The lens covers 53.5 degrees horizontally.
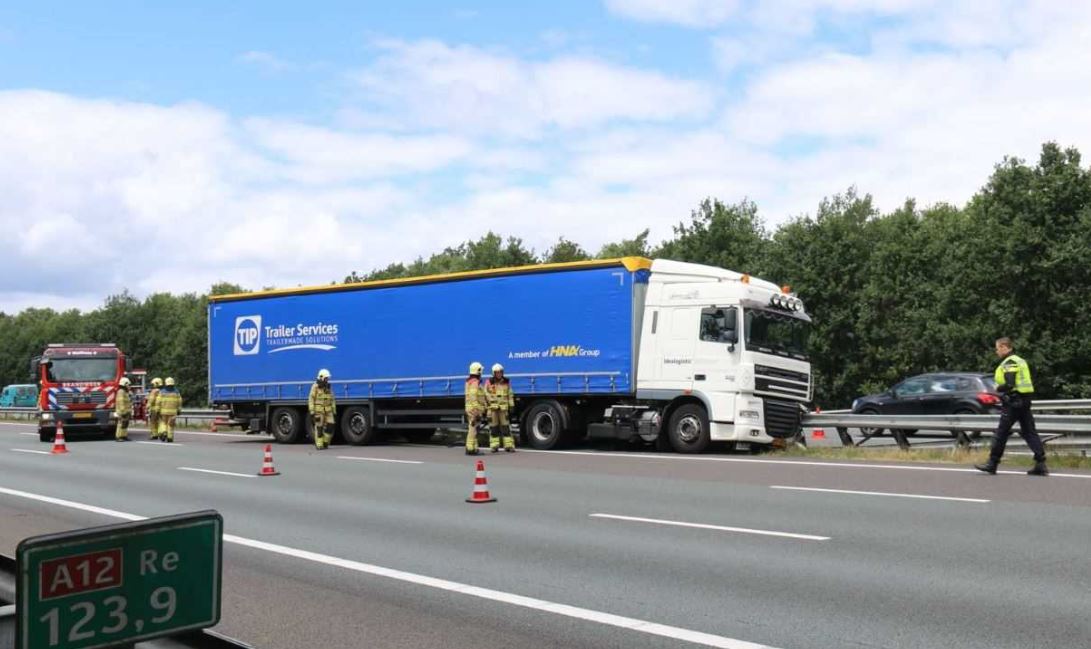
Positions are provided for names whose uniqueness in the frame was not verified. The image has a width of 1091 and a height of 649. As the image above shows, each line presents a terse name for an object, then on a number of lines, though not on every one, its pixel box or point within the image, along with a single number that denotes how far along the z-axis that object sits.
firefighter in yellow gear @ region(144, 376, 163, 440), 28.61
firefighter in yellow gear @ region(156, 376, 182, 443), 27.91
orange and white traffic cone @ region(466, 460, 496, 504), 12.23
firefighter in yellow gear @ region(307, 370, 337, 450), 23.31
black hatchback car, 23.19
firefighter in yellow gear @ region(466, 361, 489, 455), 19.97
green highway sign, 2.26
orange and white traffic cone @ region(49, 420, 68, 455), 23.09
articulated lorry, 19.44
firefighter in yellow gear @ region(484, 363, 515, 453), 20.17
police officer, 13.73
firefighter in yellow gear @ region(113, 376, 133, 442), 28.98
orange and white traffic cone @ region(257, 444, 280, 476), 16.25
